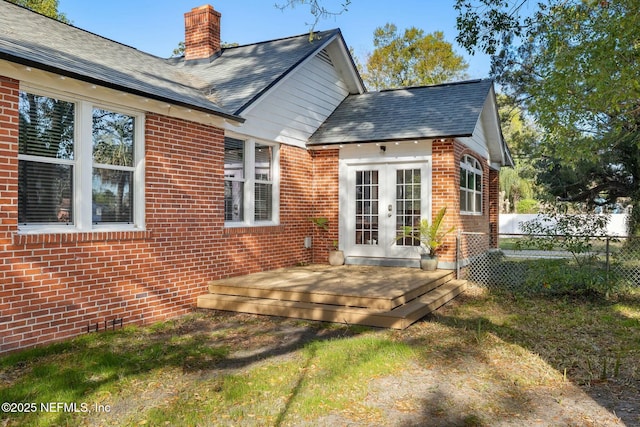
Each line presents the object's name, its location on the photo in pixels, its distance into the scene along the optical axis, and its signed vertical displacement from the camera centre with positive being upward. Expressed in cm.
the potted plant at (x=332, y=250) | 1102 -70
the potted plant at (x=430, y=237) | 988 -37
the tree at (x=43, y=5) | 2062 +978
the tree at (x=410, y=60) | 2989 +1052
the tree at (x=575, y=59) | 674 +252
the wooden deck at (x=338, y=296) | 689 -123
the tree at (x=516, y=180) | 2567 +349
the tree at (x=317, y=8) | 757 +349
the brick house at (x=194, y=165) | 567 +101
